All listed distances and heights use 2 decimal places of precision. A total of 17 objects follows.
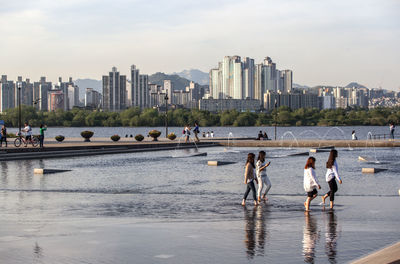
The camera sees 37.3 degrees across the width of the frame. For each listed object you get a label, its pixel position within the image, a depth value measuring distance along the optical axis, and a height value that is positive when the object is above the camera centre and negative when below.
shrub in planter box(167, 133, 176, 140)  63.12 -0.60
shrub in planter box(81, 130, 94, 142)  59.95 -0.36
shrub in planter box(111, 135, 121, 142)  59.29 -0.67
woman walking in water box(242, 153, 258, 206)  15.97 -1.25
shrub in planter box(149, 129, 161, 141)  61.44 -0.31
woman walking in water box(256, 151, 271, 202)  16.78 -1.28
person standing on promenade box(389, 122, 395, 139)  58.25 +0.16
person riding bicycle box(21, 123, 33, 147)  43.77 -0.16
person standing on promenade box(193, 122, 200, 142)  55.66 +0.17
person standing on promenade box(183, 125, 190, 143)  54.81 -0.20
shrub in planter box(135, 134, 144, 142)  59.97 -0.69
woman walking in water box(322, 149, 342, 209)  15.56 -1.19
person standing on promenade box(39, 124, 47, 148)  42.07 -0.13
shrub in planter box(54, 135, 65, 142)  58.59 -0.63
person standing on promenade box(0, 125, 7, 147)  43.38 -0.15
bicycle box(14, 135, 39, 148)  44.03 -0.76
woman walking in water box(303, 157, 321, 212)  15.09 -1.30
